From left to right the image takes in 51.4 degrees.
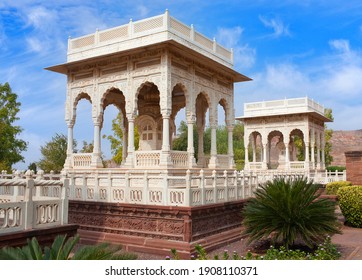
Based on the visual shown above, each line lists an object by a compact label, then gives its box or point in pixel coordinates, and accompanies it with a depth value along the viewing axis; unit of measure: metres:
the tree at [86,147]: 39.00
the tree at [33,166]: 35.37
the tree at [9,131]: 29.53
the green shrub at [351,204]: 12.71
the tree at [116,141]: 32.31
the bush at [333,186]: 18.96
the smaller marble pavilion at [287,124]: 29.08
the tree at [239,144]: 52.19
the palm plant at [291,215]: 8.83
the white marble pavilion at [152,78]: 13.95
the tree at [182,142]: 48.38
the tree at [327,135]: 43.06
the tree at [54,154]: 32.78
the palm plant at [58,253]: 4.71
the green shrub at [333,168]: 41.69
